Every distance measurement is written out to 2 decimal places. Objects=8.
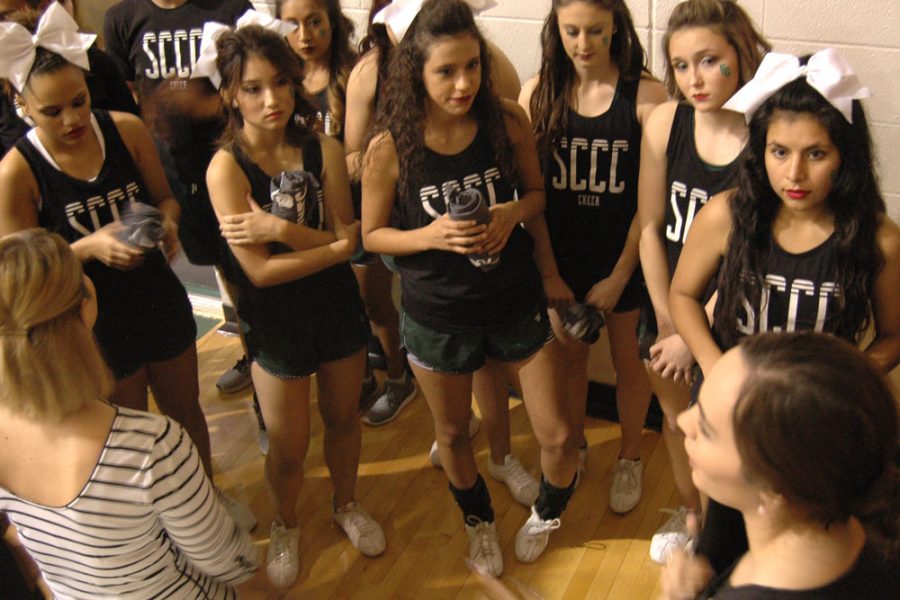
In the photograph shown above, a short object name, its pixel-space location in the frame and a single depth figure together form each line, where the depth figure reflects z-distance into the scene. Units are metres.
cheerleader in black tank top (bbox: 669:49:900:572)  1.67
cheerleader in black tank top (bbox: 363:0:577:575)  2.02
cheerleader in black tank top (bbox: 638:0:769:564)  1.96
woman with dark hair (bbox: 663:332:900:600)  1.00
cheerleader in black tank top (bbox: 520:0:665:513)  2.20
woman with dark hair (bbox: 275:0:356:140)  2.60
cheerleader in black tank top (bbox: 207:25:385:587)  2.10
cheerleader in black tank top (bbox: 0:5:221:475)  2.12
